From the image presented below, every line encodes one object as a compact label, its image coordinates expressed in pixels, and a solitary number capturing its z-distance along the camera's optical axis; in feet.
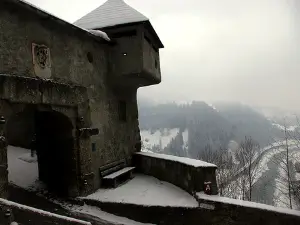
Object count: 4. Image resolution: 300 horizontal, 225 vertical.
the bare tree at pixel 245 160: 64.14
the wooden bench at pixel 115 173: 28.57
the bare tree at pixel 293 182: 45.14
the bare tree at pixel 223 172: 63.42
